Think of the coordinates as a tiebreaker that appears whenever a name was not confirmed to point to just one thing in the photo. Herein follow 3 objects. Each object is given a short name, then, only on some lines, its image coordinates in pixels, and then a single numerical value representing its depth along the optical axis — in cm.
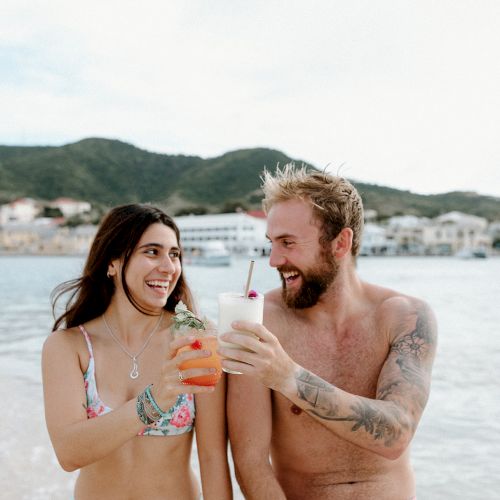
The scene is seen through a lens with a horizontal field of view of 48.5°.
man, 239
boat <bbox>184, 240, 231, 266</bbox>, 5319
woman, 215
